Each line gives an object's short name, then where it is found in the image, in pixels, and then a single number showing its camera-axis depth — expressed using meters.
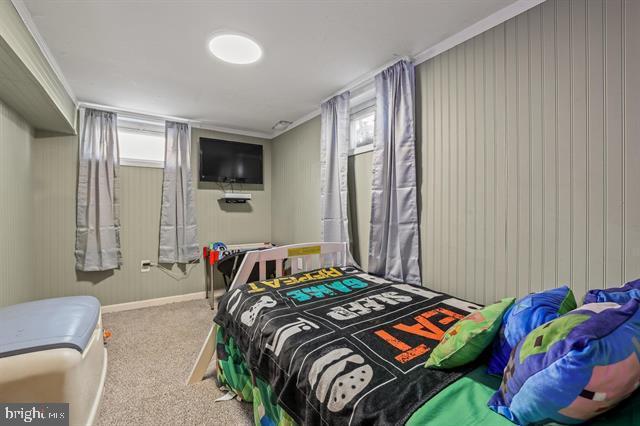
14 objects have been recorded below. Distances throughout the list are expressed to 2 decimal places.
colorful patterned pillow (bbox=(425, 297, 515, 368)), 0.94
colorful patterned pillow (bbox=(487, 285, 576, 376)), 0.90
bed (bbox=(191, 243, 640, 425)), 0.82
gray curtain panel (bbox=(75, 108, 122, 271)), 2.94
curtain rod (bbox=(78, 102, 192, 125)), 2.89
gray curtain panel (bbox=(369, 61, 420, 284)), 2.03
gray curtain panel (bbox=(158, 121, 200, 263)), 3.35
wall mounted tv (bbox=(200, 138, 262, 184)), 3.55
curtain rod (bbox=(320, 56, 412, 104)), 2.08
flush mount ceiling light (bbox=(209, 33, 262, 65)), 1.82
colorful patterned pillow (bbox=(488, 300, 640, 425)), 0.60
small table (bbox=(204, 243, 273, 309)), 3.49
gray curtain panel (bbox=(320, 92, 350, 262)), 2.62
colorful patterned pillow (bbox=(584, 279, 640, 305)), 0.96
